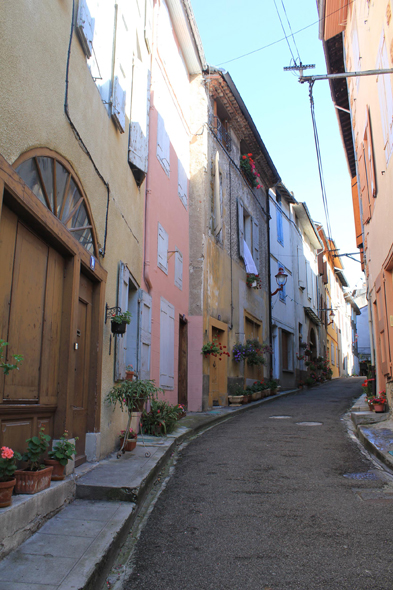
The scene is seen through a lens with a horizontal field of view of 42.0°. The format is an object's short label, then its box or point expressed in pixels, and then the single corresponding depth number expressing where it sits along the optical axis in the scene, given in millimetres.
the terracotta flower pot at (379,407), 9344
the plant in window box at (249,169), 16125
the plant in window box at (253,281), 15479
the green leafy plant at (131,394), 5680
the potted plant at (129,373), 6535
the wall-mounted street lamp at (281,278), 15977
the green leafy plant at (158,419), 7395
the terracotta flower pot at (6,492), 2789
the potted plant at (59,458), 3770
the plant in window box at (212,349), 11445
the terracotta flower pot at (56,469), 3768
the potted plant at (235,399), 12883
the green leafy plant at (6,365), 2764
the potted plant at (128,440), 5623
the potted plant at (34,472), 3201
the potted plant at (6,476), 2799
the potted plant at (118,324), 5836
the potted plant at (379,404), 9344
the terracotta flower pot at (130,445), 5840
